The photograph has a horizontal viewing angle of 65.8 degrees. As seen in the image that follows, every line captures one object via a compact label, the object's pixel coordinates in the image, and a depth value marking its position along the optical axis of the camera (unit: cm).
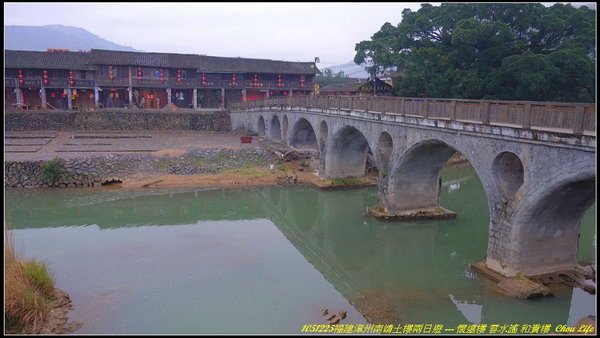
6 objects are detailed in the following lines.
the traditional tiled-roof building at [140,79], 5575
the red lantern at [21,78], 5462
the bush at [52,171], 3566
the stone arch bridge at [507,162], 1611
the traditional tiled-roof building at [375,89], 5716
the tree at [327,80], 9404
